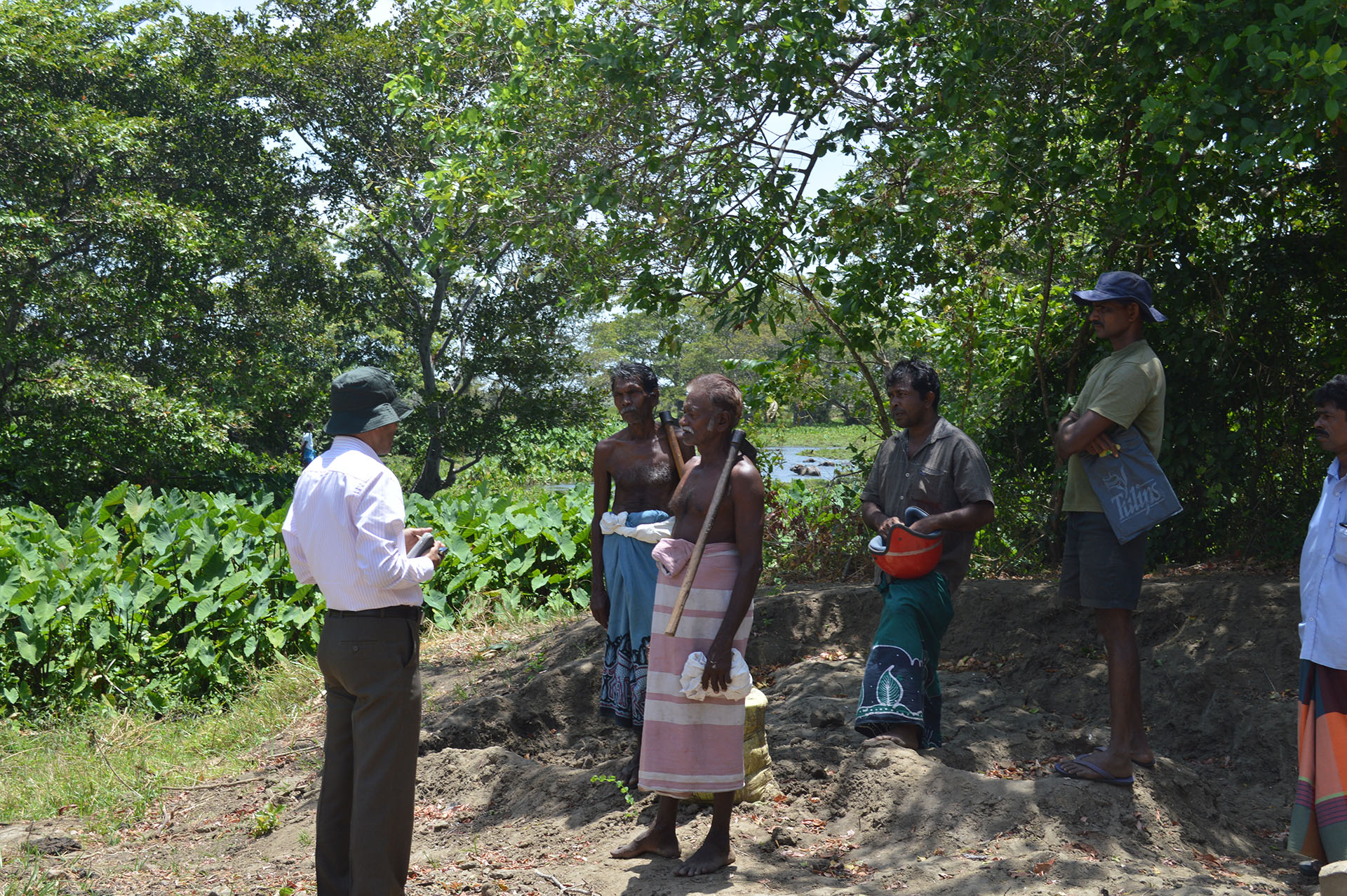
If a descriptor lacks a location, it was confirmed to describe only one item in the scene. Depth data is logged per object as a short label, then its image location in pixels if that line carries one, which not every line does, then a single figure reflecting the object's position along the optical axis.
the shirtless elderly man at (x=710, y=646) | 3.70
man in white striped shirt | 3.39
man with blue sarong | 4.70
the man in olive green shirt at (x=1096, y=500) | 4.22
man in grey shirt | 4.41
